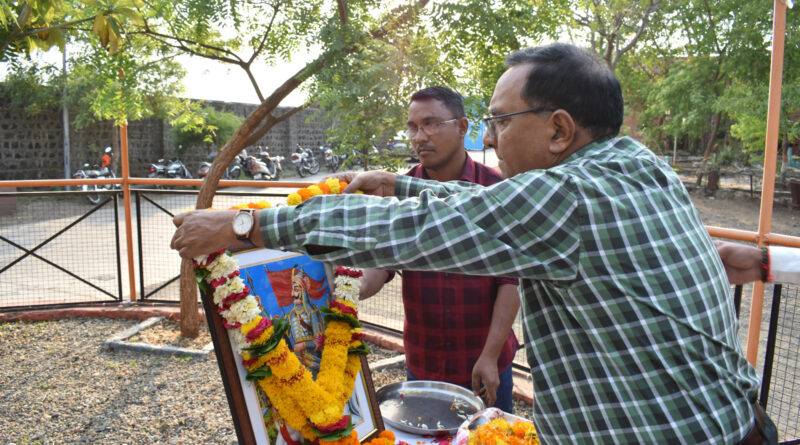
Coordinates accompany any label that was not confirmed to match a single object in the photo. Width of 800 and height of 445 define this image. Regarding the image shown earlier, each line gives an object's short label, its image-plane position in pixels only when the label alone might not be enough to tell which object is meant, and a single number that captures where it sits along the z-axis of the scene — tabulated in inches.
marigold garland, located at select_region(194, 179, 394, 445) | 62.1
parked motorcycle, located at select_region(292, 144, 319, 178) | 821.4
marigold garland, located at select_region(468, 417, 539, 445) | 66.8
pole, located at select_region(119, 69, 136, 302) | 210.4
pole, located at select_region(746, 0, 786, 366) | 112.5
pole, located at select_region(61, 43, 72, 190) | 558.3
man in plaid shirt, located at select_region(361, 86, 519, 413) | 91.7
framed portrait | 62.6
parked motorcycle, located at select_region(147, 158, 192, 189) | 624.6
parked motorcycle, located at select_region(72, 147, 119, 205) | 563.5
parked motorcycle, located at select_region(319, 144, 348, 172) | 896.7
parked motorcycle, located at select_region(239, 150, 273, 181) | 649.0
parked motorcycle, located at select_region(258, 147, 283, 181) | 754.2
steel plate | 78.0
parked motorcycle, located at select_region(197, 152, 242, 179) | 713.6
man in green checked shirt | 44.6
